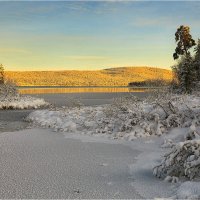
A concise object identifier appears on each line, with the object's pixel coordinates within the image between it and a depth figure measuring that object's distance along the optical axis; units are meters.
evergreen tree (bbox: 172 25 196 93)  28.00
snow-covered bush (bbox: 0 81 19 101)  19.81
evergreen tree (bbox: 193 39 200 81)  29.59
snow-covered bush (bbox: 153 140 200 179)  4.71
